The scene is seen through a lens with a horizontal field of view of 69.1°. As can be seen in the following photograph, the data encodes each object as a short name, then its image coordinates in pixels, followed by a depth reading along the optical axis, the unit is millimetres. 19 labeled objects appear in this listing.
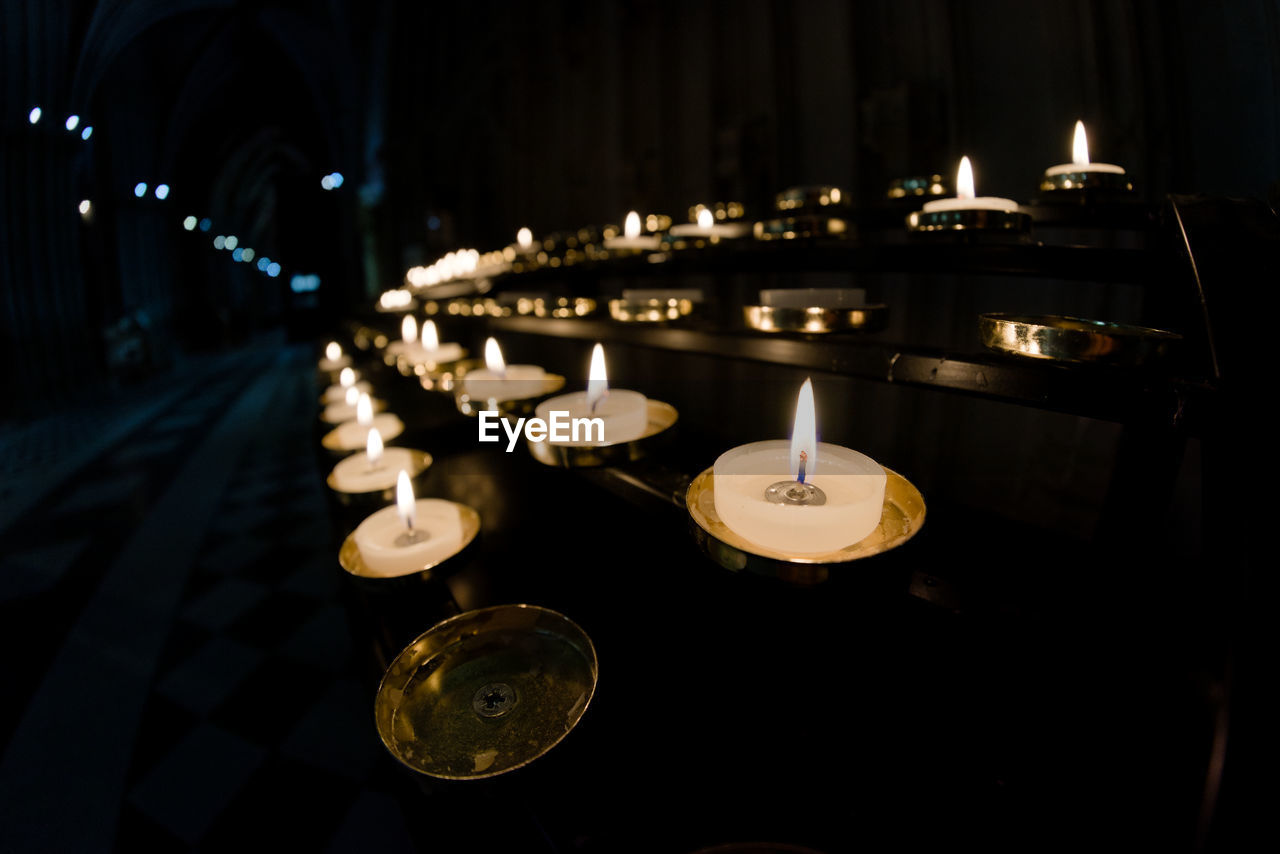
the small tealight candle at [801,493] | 252
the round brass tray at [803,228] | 377
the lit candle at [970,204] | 317
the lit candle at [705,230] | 445
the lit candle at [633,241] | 465
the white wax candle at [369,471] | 433
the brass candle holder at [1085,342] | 257
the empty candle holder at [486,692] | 287
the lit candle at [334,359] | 967
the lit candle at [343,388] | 705
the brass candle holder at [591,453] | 320
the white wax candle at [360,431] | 522
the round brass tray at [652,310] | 398
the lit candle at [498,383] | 399
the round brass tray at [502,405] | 389
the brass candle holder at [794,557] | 246
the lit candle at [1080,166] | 328
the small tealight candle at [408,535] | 361
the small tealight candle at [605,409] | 325
